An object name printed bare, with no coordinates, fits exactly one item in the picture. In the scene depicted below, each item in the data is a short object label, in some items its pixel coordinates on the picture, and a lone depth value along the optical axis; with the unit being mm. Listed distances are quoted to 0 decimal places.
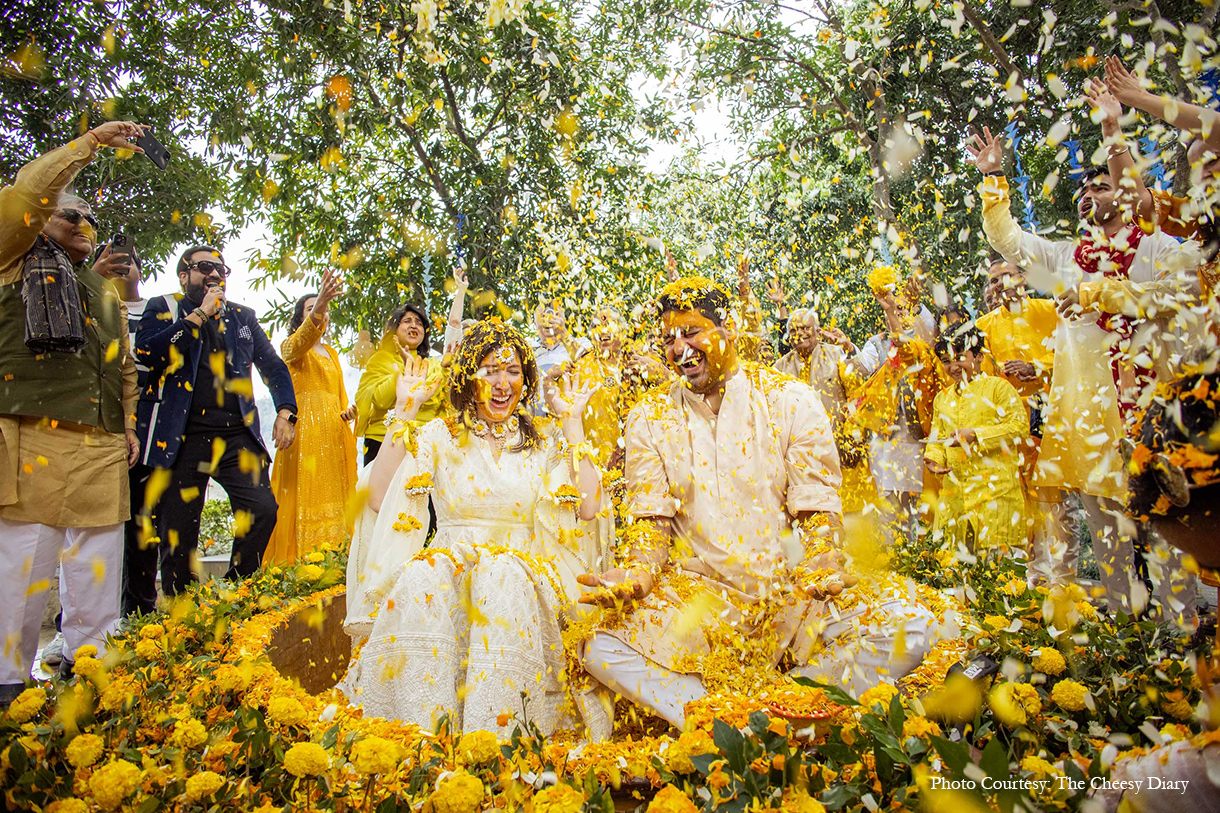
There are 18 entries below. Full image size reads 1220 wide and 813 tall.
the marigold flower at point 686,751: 1901
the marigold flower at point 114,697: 2281
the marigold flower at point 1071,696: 2109
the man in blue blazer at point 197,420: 4391
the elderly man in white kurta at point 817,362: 5824
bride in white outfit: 2828
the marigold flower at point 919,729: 1821
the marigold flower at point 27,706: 2111
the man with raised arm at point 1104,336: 3459
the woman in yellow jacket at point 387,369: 5514
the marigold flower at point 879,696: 2062
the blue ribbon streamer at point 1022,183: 7219
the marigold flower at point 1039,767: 1705
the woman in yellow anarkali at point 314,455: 5344
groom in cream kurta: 2754
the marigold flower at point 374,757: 1735
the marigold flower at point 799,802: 1633
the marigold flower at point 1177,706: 2115
